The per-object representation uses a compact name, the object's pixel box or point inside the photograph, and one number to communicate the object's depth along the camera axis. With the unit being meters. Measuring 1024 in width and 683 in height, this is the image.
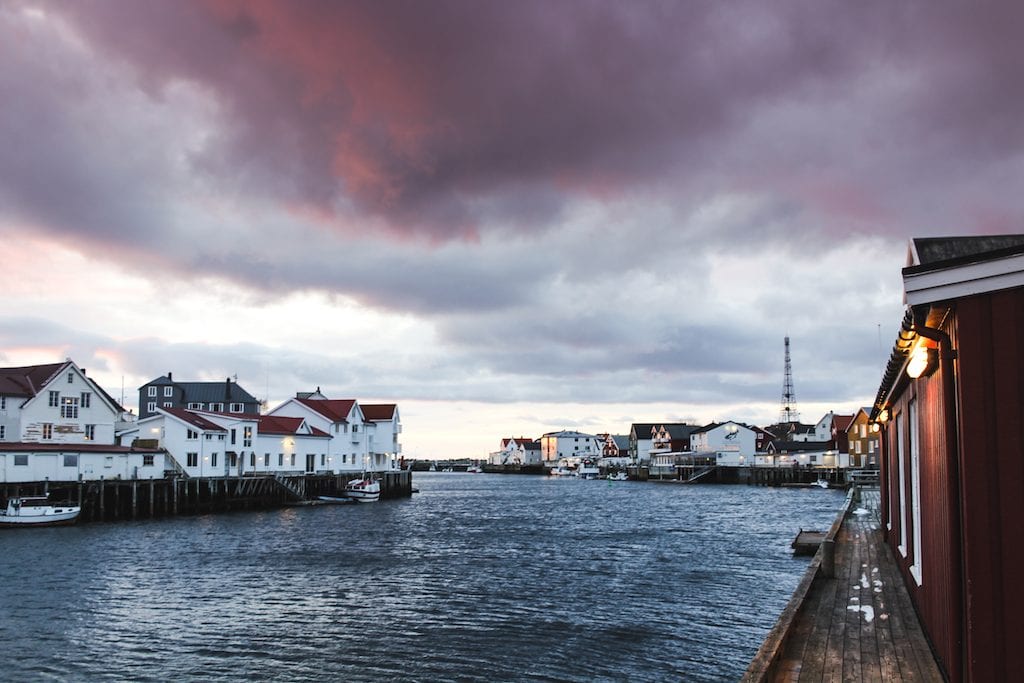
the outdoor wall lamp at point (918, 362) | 8.46
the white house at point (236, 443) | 68.69
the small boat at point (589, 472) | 185.57
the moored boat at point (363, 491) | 79.75
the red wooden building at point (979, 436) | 7.11
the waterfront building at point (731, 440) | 146.62
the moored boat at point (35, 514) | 49.12
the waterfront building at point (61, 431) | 56.06
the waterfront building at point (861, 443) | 120.56
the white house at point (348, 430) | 87.88
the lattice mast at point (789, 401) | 196.50
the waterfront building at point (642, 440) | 181.75
